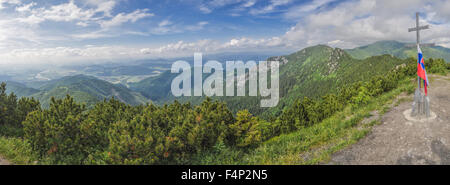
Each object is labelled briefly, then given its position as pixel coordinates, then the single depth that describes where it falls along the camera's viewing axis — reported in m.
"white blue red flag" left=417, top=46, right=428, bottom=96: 11.53
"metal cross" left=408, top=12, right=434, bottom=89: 12.25
